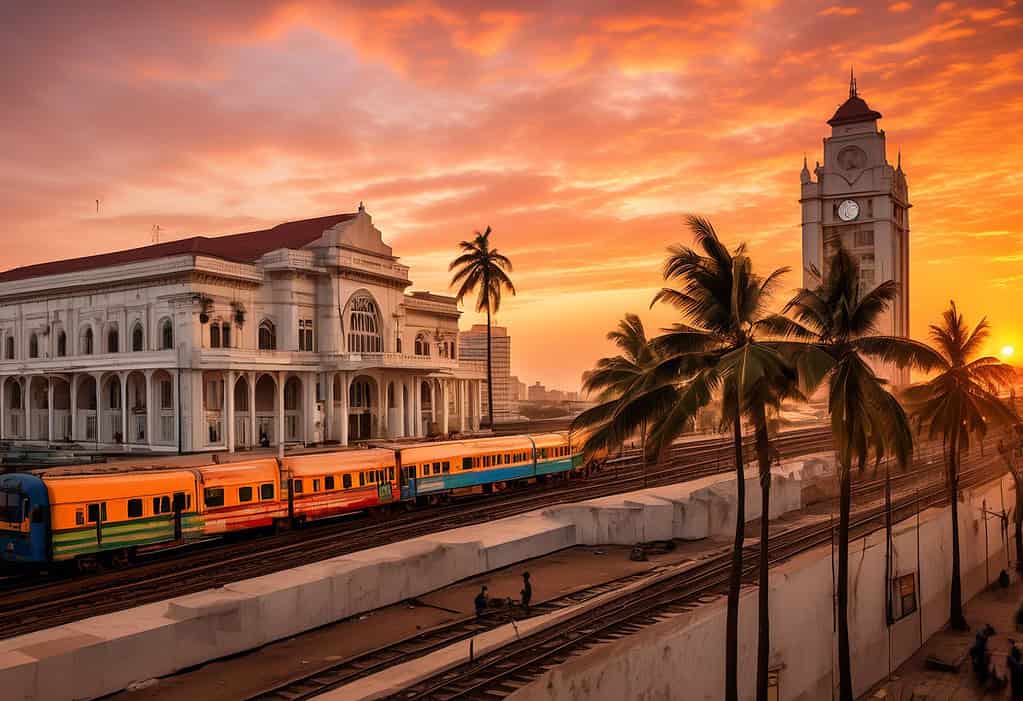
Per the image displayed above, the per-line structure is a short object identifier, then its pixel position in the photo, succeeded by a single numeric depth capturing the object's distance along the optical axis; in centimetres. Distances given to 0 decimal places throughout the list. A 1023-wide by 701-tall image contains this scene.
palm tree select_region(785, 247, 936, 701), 1708
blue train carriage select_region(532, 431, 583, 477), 4759
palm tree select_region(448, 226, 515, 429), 7212
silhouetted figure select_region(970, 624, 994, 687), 2552
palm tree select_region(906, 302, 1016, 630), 2700
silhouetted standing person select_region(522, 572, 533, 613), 2256
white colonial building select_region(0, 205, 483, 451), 5978
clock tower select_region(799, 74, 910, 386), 11306
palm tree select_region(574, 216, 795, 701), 1661
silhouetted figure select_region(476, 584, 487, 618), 2188
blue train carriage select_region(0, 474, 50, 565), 2480
